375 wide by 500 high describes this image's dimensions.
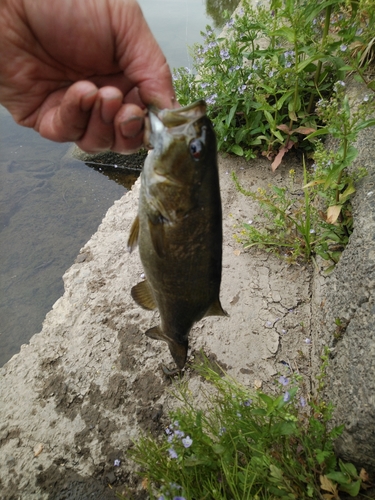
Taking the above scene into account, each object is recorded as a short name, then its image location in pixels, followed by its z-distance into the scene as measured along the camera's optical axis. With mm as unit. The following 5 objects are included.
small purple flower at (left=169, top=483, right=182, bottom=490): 290
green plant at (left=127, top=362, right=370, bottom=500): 283
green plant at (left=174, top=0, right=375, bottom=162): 507
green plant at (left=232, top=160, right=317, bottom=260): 484
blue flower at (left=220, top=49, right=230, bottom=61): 601
